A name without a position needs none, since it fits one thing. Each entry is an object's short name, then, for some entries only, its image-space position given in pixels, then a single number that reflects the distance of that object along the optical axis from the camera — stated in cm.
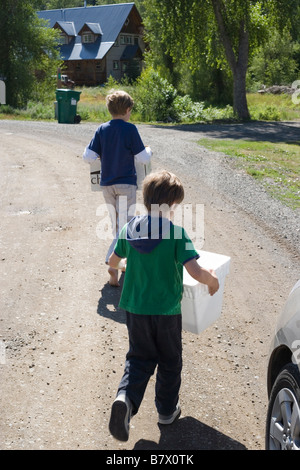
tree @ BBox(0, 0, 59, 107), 3944
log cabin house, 6856
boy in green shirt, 349
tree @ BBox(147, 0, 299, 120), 2641
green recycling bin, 2531
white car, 297
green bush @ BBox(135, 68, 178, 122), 2884
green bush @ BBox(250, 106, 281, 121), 3050
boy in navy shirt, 551
